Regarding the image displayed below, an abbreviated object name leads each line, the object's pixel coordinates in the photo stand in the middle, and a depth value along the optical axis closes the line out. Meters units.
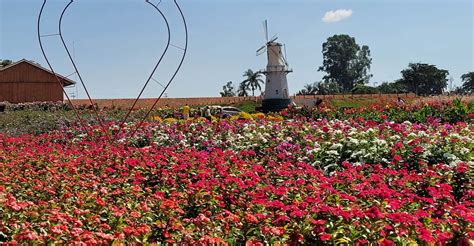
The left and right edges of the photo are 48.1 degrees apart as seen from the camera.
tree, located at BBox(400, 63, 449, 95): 82.25
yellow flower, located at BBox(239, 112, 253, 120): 17.13
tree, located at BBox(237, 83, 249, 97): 82.25
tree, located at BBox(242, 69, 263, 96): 83.94
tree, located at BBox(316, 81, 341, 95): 77.09
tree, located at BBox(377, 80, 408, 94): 75.44
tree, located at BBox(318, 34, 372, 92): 98.81
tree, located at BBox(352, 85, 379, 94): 66.00
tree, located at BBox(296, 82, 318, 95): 75.66
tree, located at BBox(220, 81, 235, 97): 81.00
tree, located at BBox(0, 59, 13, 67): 58.34
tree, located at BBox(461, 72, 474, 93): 99.79
